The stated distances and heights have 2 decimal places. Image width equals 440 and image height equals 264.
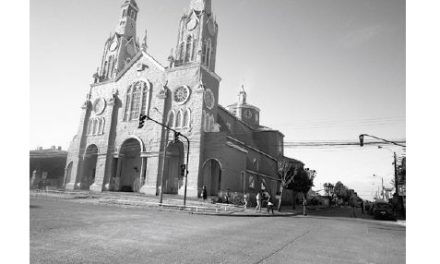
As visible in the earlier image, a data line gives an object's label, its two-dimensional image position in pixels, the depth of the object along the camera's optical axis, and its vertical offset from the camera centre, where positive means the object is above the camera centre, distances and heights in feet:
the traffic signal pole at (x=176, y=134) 60.86 +8.50
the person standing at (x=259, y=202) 74.84 -7.80
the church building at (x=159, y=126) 99.55 +17.49
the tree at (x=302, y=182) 138.31 -3.09
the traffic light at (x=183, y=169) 67.31 -0.20
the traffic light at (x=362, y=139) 45.01 +7.35
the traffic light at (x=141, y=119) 60.86 +10.20
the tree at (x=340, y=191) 315.37 -14.73
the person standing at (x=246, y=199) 81.97 -8.33
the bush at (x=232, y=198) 86.31 -8.36
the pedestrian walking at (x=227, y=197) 85.10 -8.17
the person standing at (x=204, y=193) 86.98 -7.53
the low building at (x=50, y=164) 154.73 -2.47
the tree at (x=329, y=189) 288.59 -11.97
